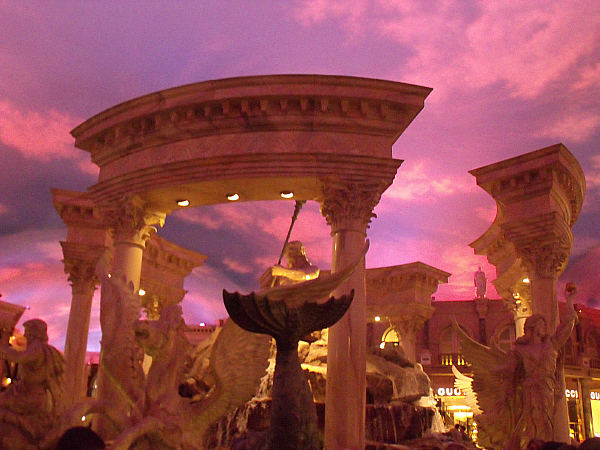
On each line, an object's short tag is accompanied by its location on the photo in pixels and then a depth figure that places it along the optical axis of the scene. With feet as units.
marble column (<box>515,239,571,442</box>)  38.55
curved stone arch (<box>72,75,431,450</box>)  31.58
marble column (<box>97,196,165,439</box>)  18.42
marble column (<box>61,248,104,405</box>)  48.61
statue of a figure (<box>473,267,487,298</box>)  99.91
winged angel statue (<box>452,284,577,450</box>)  24.08
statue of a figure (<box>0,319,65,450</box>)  17.93
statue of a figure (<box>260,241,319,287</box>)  43.98
